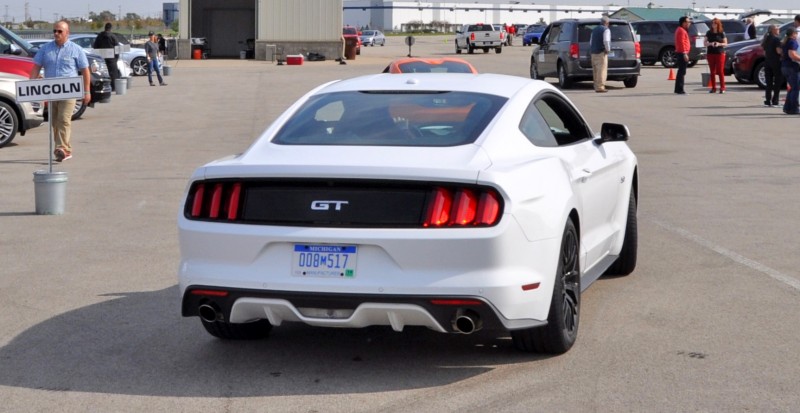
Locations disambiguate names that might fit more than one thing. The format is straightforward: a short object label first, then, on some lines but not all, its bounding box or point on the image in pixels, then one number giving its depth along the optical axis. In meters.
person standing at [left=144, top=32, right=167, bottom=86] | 36.44
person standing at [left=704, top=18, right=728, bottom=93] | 28.53
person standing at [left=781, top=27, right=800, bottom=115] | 23.16
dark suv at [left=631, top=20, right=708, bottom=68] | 45.22
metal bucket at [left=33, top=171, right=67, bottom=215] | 11.96
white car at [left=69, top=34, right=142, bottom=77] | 43.23
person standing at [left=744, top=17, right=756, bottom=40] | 41.38
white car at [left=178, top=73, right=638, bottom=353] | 5.88
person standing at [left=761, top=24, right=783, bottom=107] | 24.33
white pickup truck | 66.62
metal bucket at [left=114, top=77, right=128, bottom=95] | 32.59
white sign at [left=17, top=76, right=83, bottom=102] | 12.67
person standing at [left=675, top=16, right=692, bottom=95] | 28.86
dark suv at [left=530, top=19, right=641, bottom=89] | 31.38
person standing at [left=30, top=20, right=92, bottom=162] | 16.47
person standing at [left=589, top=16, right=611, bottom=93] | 29.53
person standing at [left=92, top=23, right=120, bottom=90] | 31.30
